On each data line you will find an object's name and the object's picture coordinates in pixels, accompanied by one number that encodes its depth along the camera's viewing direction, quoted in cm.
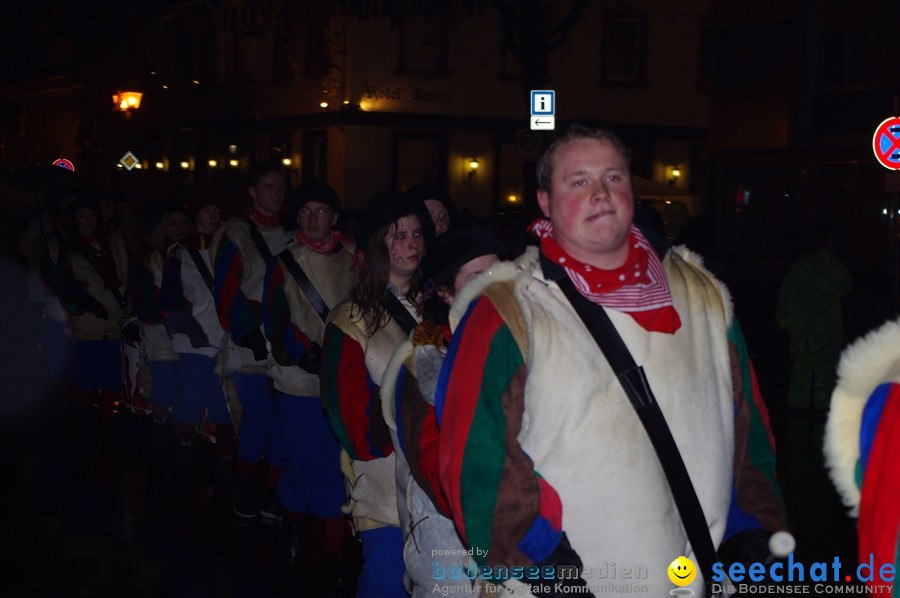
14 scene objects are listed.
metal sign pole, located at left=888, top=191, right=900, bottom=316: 1210
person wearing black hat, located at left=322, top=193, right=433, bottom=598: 461
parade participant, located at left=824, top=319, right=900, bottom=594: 216
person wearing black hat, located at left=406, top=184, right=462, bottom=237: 627
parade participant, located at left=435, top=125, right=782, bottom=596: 275
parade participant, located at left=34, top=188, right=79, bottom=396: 1103
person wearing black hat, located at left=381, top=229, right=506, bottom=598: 354
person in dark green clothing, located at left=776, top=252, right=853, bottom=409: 1181
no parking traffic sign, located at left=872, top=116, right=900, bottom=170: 1257
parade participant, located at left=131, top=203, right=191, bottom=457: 945
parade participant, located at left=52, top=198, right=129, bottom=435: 1081
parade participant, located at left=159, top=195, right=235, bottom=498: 884
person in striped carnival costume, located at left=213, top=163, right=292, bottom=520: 751
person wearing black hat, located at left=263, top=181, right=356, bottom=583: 650
